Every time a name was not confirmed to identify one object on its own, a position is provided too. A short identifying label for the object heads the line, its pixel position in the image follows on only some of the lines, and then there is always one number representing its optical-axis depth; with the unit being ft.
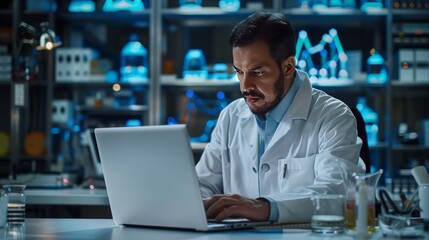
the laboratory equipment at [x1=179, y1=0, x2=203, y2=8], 16.97
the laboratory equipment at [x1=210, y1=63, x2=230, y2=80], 17.06
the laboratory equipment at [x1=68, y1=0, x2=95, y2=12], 17.40
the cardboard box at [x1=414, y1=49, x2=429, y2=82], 16.58
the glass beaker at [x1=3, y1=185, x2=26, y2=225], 6.53
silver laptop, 5.62
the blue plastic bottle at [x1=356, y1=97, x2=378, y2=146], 16.61
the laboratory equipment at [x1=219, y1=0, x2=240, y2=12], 16.99
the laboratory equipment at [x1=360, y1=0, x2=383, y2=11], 16.59
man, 7.30
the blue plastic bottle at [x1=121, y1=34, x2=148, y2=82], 17.15
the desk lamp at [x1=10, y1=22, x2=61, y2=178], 13.23
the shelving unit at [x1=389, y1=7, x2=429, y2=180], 16.49
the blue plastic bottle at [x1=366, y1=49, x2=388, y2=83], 16.48
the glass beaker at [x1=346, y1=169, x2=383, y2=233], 5.56
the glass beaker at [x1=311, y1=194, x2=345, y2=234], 5.58
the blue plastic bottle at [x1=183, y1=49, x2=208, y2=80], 17.13
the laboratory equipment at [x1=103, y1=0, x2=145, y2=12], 17.18
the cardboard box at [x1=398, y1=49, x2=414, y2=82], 16.60
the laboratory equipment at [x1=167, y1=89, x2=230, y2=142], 17.97
